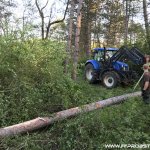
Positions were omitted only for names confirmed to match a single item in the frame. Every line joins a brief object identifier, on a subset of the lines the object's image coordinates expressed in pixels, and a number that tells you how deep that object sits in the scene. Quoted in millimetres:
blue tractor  8413
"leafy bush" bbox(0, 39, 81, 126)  5122
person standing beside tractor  6309
